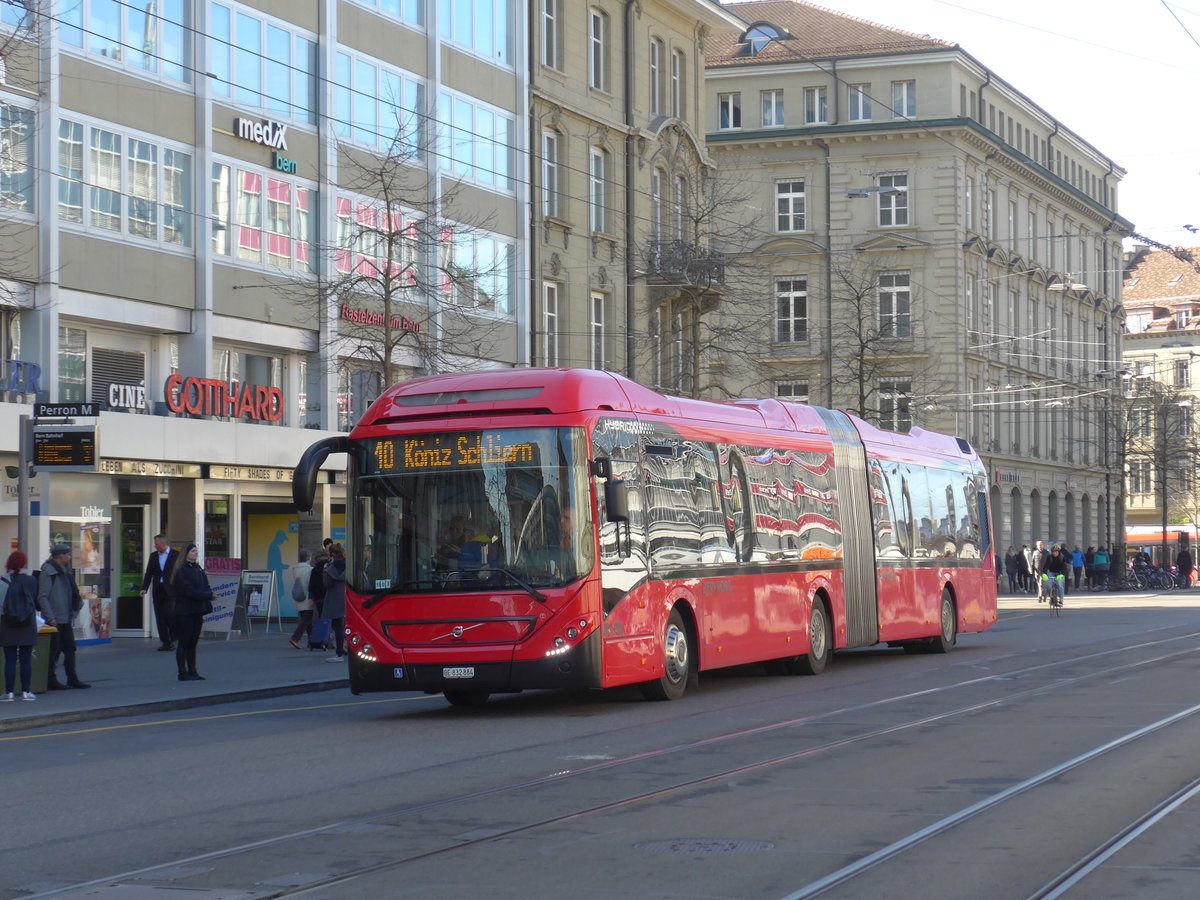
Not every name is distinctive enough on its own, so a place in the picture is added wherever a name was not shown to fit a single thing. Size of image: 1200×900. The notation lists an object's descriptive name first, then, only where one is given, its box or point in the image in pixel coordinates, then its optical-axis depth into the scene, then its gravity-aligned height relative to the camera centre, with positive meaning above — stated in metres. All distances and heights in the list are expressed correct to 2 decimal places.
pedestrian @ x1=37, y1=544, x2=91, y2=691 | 20.03 -0.71
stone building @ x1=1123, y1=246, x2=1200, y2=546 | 99.06 +11.69
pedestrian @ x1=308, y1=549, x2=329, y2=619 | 26.75 -0.69
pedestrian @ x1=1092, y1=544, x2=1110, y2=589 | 69.25 -1.34
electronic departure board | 21.94 +1.12
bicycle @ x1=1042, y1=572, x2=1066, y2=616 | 44.59 -1.54
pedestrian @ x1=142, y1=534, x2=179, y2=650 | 27.66 -0.59
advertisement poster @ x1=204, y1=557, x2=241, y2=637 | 29.94 -1.01
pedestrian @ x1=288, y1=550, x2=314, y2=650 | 28.13 -0.98
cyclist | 44.69 -1.08
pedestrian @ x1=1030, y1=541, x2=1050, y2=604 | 51.80 -0.90
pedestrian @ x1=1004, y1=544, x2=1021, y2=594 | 63.62 -1.31
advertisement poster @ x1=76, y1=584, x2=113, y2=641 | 28.41 -1.23
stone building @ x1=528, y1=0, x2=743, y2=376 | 42.25 +8.98
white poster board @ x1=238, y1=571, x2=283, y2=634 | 32.03 -0.96
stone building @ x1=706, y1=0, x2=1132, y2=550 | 67.81 +12.71
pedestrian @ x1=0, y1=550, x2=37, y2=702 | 18.94 -0.88
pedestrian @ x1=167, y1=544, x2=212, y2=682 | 21.45 -0.81
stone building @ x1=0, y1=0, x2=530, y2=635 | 28.02 +5.11
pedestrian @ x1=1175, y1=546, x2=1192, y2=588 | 73.38 -1.53
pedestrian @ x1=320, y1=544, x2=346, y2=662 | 25.38 -0.87
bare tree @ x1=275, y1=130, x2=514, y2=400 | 29.39 +4.90
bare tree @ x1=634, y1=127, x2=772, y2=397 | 41.81 +6.56
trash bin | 20.09 -1.35
